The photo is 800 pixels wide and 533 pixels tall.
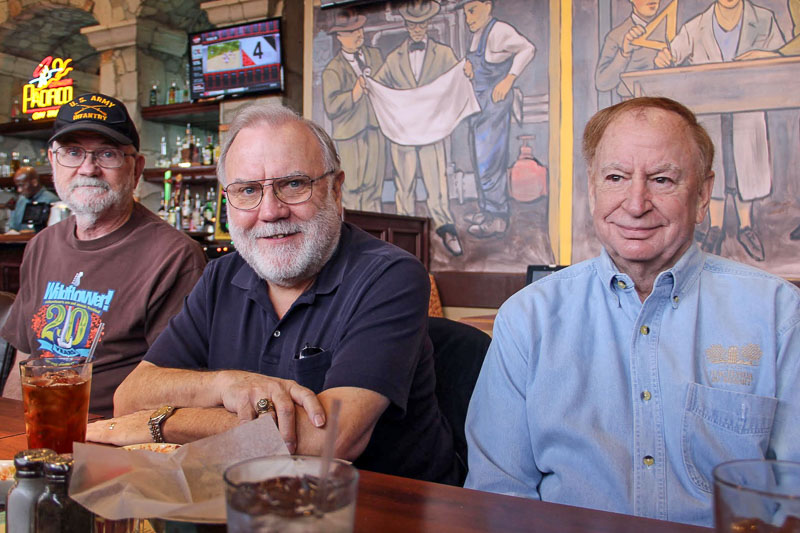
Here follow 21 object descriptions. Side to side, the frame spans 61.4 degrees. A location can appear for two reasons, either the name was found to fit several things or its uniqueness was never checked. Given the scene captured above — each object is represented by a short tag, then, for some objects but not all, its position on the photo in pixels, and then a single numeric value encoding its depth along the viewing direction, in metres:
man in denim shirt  1.28
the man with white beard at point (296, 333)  1.35
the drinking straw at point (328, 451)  0.55
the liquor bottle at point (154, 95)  7.38
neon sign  9.10
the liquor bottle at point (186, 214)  6.86
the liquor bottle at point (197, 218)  6.78
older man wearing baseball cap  2.11
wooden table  0.83
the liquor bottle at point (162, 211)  6.93
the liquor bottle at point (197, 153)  7.04
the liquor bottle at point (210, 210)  6.77
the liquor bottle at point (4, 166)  8.84
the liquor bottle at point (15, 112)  9.34
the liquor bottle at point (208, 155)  6.89
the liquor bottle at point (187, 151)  6.96
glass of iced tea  1.07
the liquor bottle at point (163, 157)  7.23
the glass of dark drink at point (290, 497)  0.52
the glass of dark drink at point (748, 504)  0.52
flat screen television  6.38
